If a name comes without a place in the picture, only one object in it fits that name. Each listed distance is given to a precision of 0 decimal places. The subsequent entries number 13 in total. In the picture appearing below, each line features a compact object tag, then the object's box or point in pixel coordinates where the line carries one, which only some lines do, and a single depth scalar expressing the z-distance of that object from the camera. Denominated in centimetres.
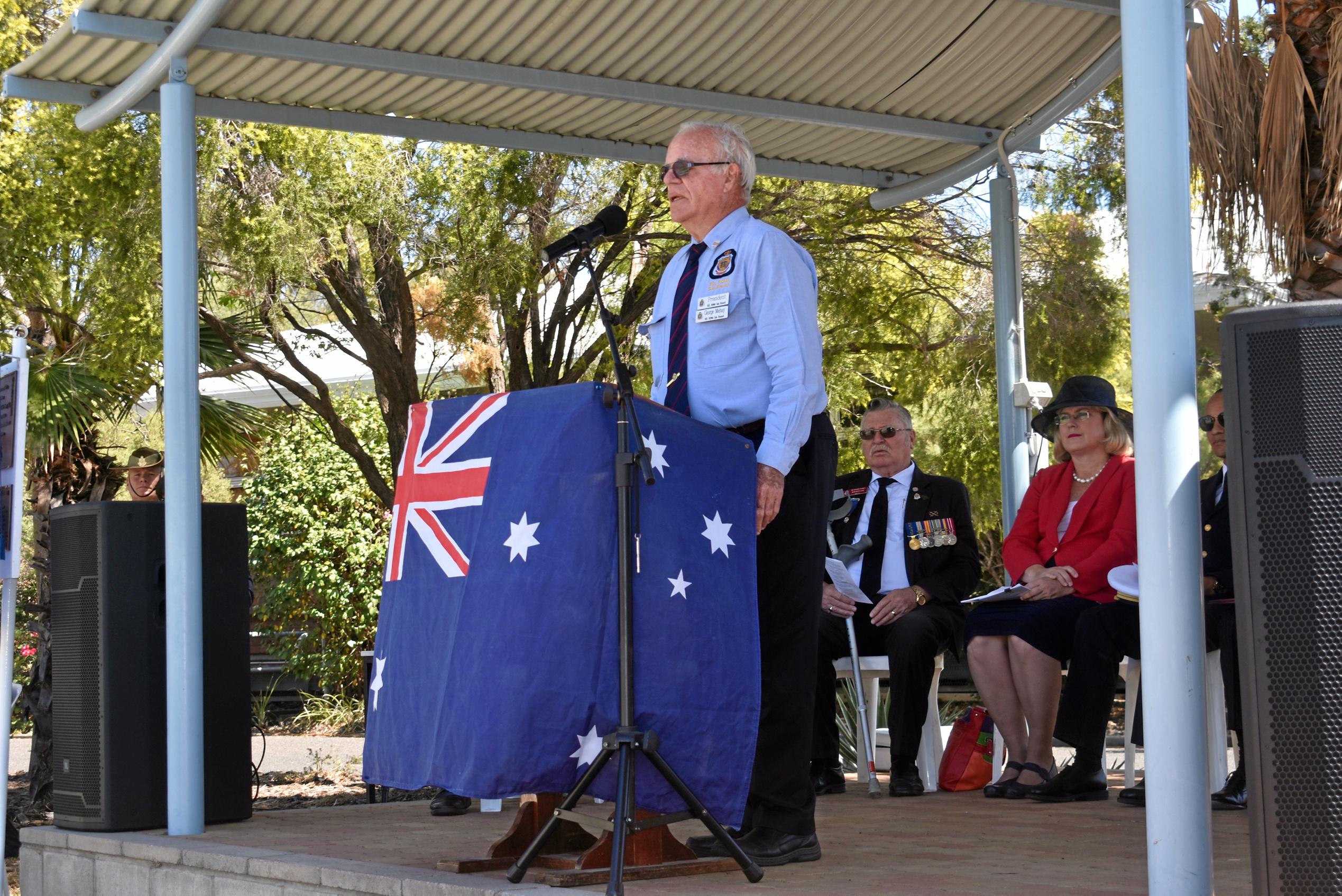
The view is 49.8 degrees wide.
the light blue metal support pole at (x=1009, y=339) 723
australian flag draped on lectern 344
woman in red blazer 582
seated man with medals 614
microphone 367
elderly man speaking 387
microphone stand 344
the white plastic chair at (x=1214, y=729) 546
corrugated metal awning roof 588
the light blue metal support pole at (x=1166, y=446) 293
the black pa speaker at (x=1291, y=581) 255
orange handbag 631
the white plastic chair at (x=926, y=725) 633
